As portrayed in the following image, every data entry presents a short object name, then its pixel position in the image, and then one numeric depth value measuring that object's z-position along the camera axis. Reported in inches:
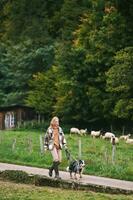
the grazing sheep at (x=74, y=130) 2000.5
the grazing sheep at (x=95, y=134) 1885.1
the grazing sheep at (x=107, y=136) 1744.6
